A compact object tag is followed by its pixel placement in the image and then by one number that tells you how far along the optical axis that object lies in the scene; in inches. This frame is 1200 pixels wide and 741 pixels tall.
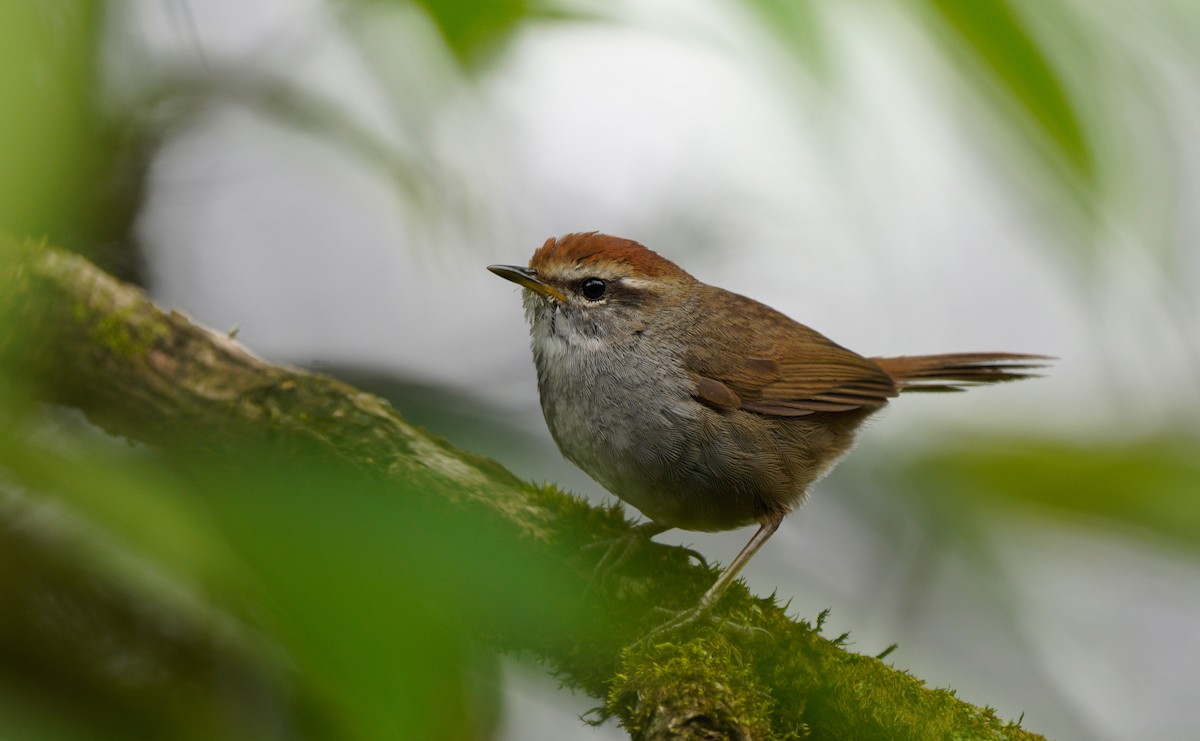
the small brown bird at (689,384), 110.4
